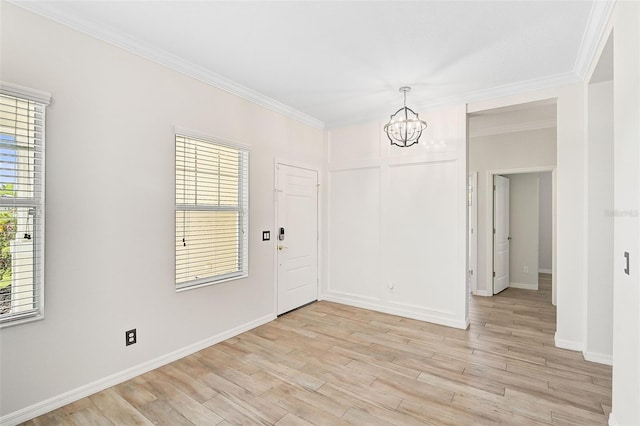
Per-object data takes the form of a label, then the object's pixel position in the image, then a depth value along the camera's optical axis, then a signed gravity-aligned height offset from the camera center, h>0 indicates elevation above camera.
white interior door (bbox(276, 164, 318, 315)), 4.17 -0.33
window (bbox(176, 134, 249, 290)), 3.01 +0.01
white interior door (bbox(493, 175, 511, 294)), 5.36 -0.36
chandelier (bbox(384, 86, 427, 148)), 3.41 +0.99
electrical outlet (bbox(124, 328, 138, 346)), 2.57 -1.04
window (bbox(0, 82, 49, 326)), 1.99 +0.06
